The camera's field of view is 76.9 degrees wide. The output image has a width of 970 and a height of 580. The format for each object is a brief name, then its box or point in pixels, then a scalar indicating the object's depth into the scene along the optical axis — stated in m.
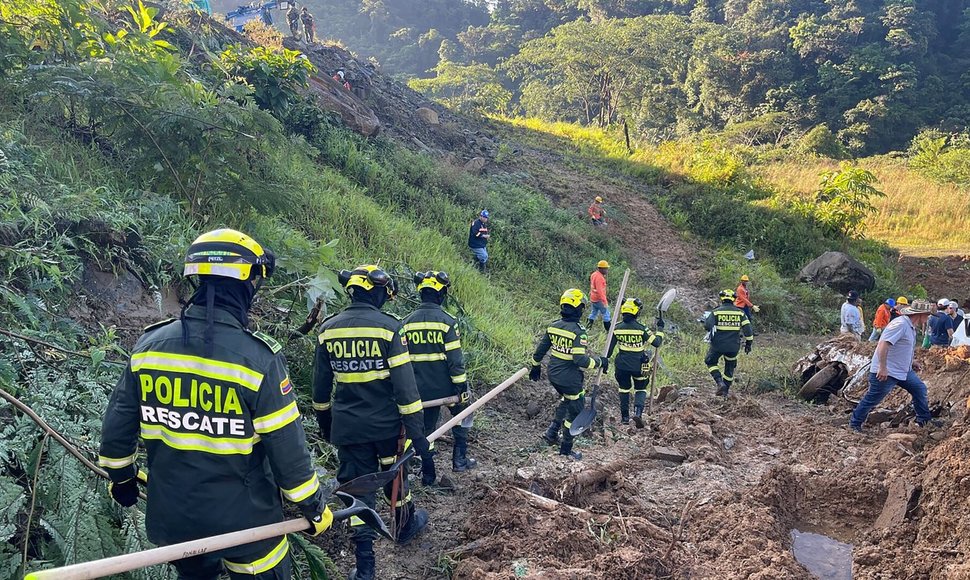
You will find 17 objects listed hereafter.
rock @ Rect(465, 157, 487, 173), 17.44
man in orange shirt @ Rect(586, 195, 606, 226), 17.34
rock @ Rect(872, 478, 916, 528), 4.65
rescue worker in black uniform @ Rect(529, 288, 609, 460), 6.12
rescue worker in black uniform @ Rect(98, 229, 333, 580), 2.51
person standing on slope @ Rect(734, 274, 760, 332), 10.09
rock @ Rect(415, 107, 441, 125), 19.94
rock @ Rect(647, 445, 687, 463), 6.10
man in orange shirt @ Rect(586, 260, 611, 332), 11.26
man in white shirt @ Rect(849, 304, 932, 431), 6.64
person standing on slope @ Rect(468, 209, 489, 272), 11.98
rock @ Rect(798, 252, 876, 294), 16.11
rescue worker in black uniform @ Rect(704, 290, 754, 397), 8.73
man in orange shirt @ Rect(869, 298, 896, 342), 11.18
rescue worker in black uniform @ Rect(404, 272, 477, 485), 5.34
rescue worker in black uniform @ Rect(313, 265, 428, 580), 3.97
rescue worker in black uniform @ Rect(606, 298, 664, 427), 7.51
